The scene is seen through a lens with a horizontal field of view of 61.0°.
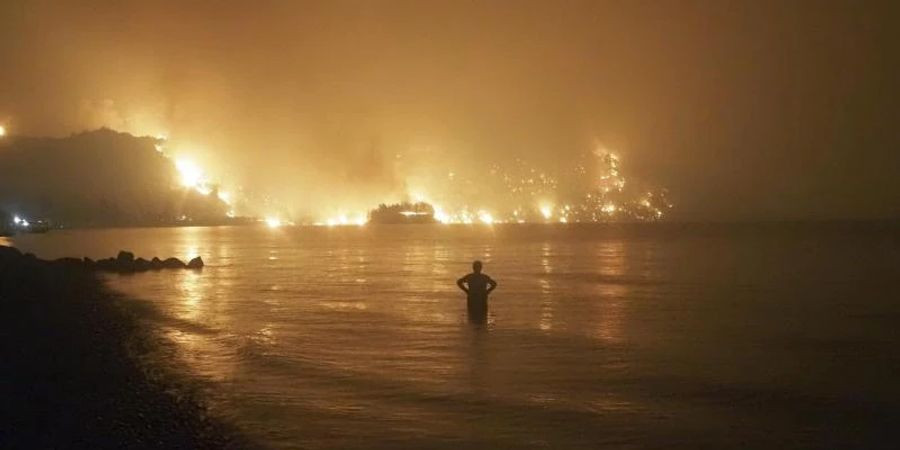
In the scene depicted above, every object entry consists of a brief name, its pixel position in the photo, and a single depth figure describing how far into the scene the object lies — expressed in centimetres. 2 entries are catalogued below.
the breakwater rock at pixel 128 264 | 6731
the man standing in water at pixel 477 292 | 2617
